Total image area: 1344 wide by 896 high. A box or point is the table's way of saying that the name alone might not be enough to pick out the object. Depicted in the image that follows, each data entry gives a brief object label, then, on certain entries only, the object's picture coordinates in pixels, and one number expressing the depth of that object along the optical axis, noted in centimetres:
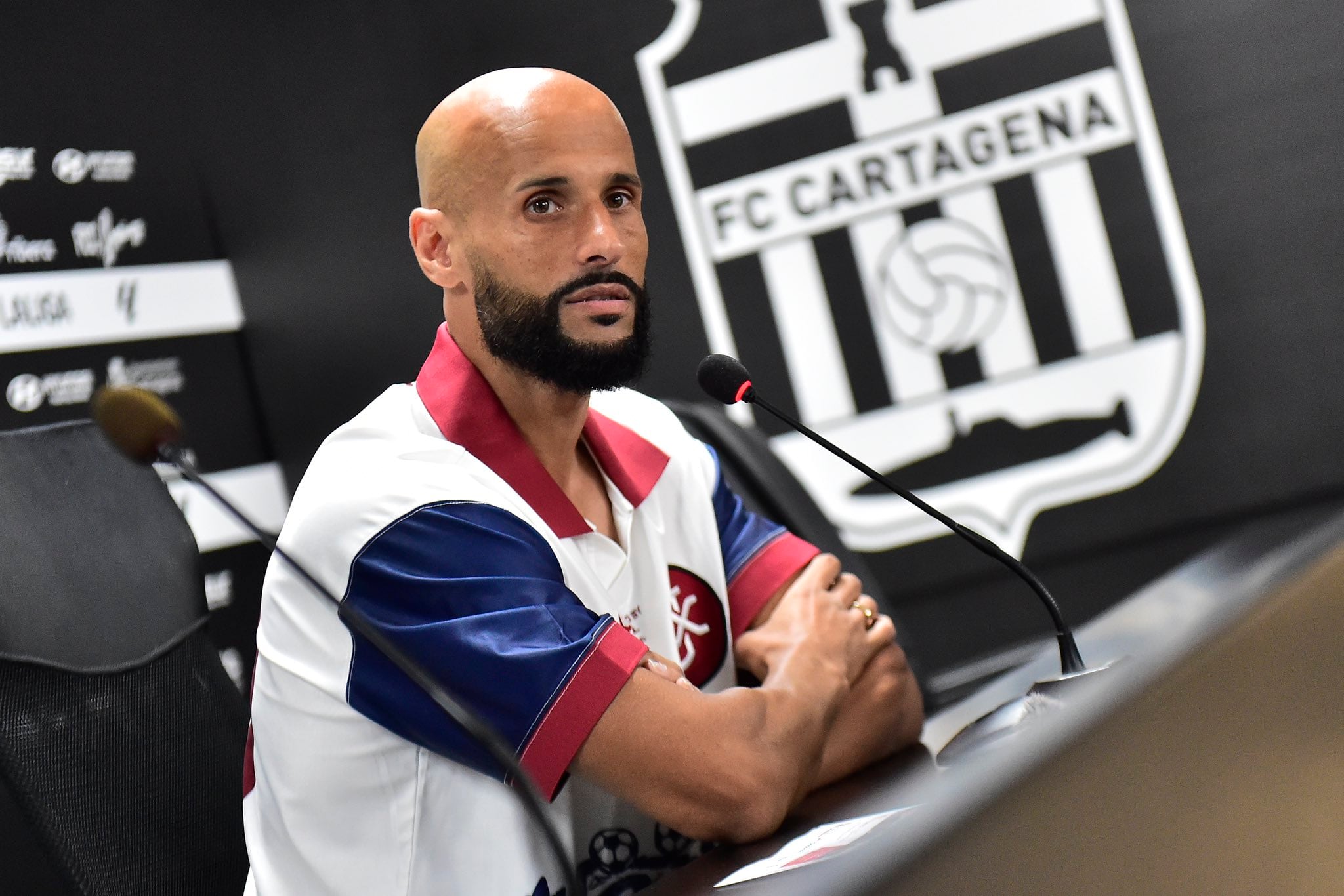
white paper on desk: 328
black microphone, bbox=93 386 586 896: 324
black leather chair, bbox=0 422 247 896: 339
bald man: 341
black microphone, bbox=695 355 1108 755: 350
